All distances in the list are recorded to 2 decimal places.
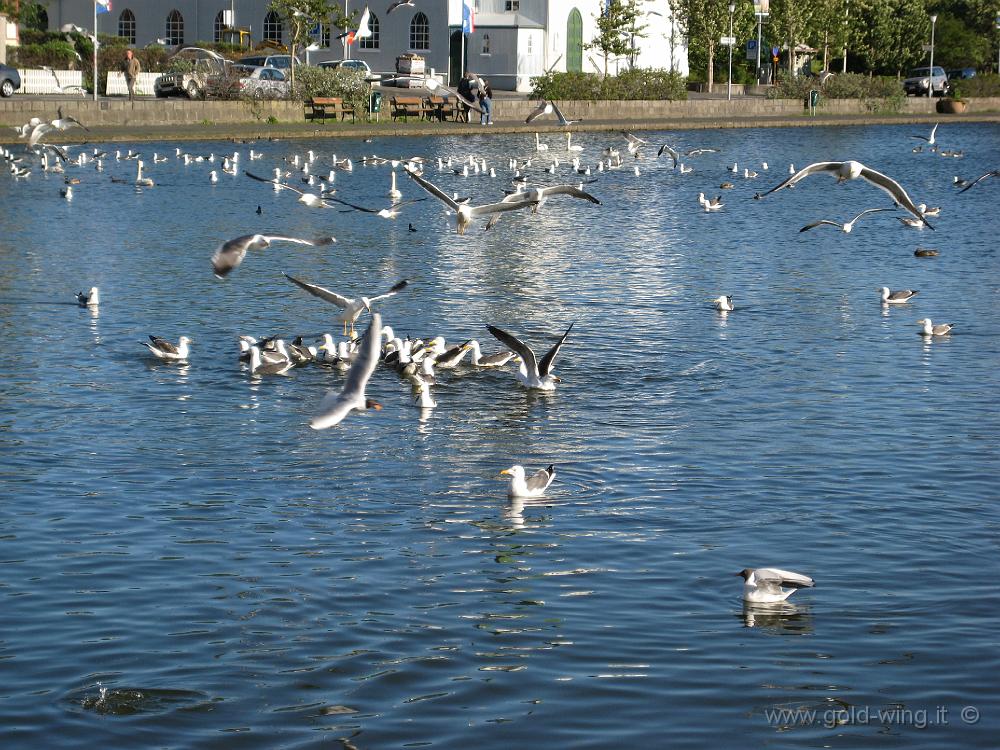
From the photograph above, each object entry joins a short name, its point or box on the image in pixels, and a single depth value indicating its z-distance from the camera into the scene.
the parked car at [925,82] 93.88
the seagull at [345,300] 16.00
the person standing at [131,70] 60.50
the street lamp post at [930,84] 92.88
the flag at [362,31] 71.06
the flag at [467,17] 75.06
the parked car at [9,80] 60.12
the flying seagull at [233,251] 14.14
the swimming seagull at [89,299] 23.23
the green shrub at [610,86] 71.50
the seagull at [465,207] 17.70
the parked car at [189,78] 61.81
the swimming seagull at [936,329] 21.41
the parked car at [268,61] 69.94
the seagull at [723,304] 23.28
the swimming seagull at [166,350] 19.22
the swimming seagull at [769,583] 10.55
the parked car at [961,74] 101.19
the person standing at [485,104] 61.87
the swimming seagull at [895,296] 24.17
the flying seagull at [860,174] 18.38
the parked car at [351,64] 69.50
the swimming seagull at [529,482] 13.09
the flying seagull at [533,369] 15.64
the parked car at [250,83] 59.22
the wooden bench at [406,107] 63.12
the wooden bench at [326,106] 59.41
